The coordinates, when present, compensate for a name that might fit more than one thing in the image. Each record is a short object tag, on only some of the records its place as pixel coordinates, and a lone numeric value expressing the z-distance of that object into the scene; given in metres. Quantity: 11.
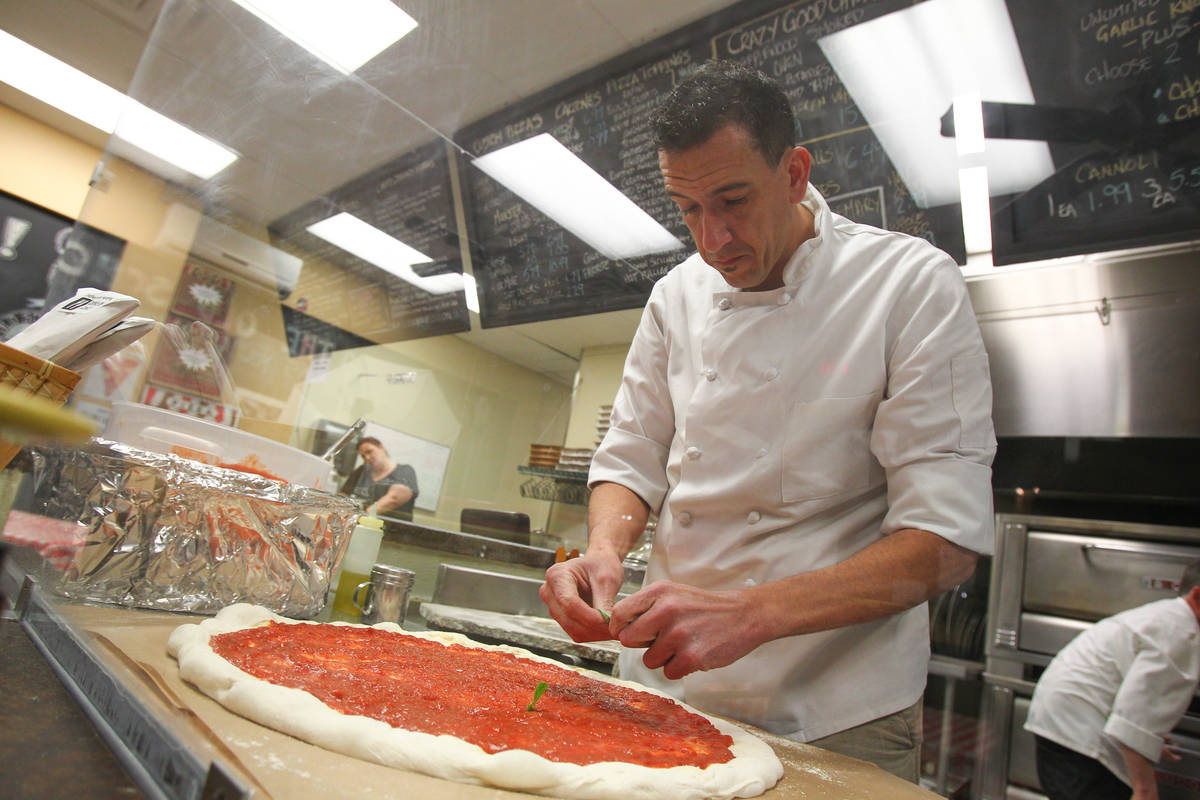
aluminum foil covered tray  1.10
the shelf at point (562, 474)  2.30
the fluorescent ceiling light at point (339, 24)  1.63
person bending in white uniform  0.94
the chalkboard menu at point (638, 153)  1.35
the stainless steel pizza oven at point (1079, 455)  1.11
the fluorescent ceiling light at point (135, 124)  1.73
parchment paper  0.62
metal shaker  1.55
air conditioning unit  1.98
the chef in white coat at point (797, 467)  1.05
